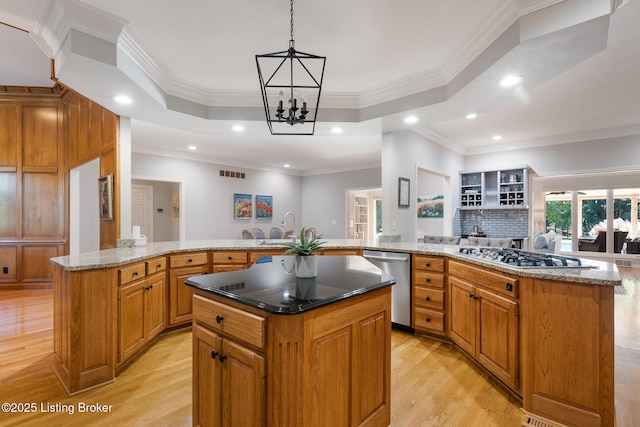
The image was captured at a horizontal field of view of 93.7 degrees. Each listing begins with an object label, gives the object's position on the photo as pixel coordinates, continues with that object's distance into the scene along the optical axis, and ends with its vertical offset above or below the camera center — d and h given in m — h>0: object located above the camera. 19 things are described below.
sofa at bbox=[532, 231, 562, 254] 4.83 -0.48
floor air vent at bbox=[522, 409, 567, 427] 1.77 -1.25
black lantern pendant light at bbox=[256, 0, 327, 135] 2.06 +1.42
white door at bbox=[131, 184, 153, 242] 7.41 +0.17
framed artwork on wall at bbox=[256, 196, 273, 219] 8.05 +0.20
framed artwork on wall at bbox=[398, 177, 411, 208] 4.21 +0.31
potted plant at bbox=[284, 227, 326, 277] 1.67 -0.25
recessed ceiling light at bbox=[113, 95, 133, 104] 2.80 +1.11
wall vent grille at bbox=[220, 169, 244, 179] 7.34 +1.01
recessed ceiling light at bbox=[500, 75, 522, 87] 2.50 +1.14
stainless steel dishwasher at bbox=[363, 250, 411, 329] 3.22 -0.76
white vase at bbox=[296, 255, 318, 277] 1.67 -0.29
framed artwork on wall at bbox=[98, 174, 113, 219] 3.37 +0.22
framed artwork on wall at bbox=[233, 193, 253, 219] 7.56 +0.21
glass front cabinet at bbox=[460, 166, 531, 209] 5.72 +0.50
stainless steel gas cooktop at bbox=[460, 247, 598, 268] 2.00 -0.33
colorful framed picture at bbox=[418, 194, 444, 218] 6.55 +0.17
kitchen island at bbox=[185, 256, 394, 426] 1.17 -0.59
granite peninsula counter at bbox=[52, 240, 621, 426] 1.70 -0.76
